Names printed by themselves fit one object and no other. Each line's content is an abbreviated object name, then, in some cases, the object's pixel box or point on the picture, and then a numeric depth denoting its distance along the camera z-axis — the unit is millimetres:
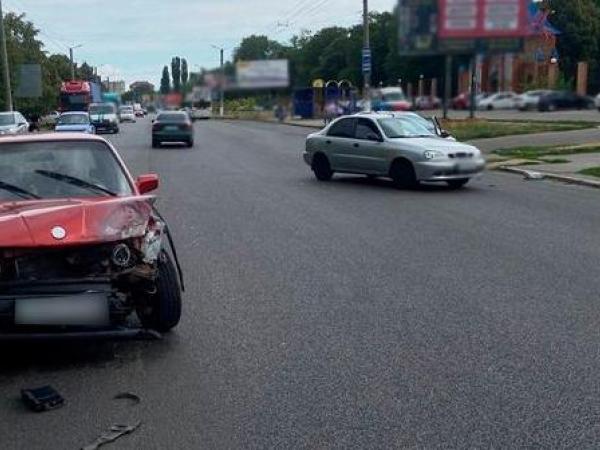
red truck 34916
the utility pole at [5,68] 41031
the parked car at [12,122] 31594
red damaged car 4973
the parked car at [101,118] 26622
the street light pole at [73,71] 44812
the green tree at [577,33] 12435
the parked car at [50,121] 32981
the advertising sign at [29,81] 42562
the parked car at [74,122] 28766
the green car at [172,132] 27438
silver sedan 15312
